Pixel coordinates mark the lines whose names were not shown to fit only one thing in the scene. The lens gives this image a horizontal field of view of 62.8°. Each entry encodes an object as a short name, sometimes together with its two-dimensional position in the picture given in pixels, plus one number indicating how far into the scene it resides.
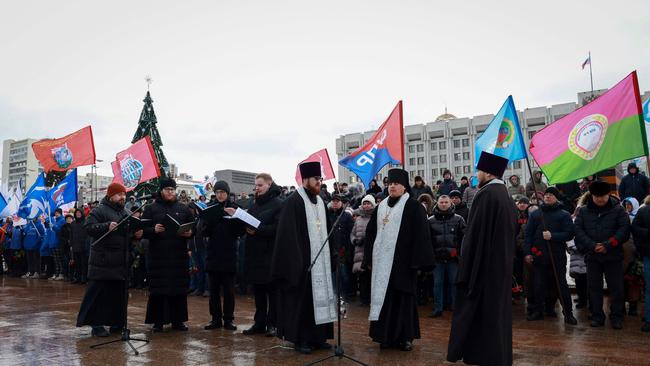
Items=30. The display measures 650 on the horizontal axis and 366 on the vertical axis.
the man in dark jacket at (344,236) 11.26
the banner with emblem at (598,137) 7.76
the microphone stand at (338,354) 5.39
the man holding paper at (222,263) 7.70
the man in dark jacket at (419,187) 14.40
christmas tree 38.75
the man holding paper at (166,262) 7.44
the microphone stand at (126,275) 6.59
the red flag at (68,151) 14.86
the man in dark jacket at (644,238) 7.49
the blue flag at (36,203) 17.48
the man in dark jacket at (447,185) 15.33
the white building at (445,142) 98.38
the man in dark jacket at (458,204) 10.38
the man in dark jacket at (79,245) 15.18
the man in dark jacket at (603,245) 7.70
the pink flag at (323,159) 15.68
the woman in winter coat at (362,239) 10.12
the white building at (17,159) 133.25
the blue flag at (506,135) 9.44
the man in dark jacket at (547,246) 8.39
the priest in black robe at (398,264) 6.27
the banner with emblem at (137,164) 14.51
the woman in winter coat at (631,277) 8.58
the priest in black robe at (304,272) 6.23
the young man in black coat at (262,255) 7.30
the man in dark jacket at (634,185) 12.39
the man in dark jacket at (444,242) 9.03
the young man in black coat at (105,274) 7.22
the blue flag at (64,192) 16.03
